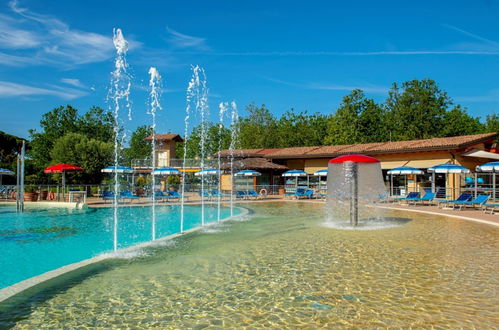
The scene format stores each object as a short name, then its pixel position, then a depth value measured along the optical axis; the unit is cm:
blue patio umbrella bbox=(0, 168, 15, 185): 2727
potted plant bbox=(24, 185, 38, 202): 2322
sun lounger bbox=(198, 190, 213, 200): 2578
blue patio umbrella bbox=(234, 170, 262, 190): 2984
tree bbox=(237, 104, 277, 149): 5472
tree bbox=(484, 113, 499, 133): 5178
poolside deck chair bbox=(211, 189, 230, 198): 2515
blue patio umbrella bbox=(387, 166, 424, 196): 2423
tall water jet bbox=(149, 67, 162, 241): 1257
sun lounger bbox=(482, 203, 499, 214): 1660
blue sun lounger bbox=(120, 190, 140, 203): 2314
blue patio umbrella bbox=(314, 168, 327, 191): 2838
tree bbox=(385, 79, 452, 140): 4966
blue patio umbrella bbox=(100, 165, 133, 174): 2788
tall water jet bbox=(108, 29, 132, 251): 1085
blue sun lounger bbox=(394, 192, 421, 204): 2232
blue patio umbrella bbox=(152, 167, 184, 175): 2829
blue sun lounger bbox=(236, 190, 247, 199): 2798
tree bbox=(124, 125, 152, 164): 7071
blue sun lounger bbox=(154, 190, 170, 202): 2468
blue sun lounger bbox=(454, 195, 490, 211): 1809
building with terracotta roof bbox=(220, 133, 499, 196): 2531
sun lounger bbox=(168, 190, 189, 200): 2461
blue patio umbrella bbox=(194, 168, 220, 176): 2736
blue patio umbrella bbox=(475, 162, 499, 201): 1886
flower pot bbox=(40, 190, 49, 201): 2460
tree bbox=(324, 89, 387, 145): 4791
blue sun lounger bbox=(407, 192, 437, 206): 2139
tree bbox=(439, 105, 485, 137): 4856
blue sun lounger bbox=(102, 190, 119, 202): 2373
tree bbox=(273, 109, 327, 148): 5256
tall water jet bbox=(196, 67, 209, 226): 1865
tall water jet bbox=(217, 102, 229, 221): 1874
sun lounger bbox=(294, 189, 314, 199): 2761
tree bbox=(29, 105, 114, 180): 4706
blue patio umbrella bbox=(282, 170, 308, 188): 3025
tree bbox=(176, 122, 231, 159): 6322
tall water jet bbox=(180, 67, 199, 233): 1686
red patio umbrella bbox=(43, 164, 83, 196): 2630
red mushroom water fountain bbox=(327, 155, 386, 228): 1353
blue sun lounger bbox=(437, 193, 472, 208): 1875
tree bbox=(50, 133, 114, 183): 3312
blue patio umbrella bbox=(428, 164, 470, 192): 2079
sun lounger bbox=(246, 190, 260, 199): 2756
